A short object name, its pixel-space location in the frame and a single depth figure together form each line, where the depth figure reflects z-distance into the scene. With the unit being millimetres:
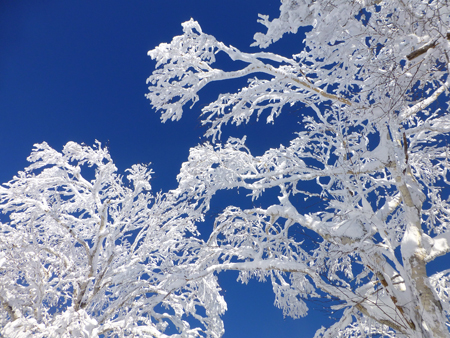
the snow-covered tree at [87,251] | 5590
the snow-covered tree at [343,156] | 3264
